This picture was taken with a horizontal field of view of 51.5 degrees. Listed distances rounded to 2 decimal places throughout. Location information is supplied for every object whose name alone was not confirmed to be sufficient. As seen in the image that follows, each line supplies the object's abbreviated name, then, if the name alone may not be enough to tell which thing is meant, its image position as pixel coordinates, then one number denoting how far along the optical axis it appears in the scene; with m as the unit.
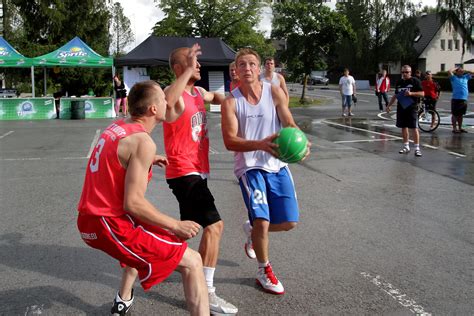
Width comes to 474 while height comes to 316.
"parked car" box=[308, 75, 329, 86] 60.09
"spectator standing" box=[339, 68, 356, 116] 19.55
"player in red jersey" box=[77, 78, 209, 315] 2.64
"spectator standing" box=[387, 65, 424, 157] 10.08
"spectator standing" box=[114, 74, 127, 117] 22.30
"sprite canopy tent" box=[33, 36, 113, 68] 21.33
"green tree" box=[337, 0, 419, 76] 55.31
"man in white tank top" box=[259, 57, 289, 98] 8.06
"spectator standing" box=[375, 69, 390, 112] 22.00
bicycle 14.65
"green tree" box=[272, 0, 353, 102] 25.70
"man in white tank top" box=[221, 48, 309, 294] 3.78
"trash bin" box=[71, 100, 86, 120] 20.89
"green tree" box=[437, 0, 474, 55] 51.75
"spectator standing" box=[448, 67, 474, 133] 13.44
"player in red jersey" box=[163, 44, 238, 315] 3.61
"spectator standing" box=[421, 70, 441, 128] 15.09
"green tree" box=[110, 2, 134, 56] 50.97
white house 61.94
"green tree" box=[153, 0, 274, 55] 40.88
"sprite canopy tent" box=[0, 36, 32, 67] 21.05
